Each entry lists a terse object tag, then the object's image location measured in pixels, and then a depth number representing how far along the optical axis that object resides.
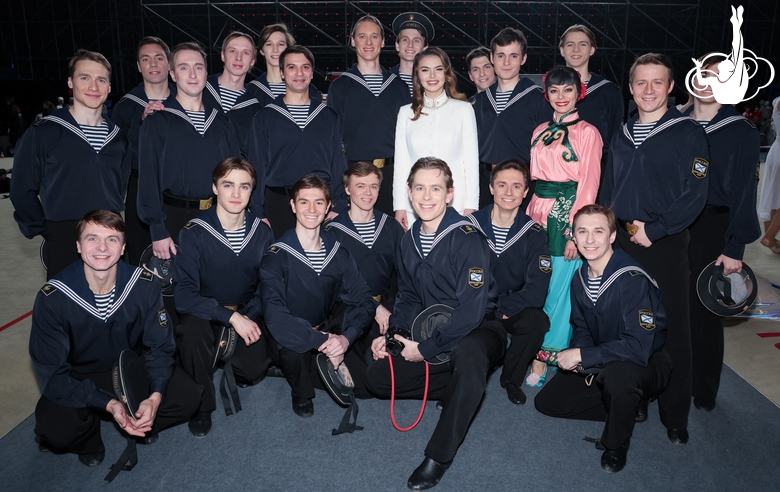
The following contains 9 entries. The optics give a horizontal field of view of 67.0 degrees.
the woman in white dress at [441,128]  3.44
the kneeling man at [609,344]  2.53
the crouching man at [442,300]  2.54
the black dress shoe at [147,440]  2.75
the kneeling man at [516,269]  3.13
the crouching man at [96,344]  2.45
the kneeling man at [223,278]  2.89
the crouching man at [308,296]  2.93
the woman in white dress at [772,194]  5.79
